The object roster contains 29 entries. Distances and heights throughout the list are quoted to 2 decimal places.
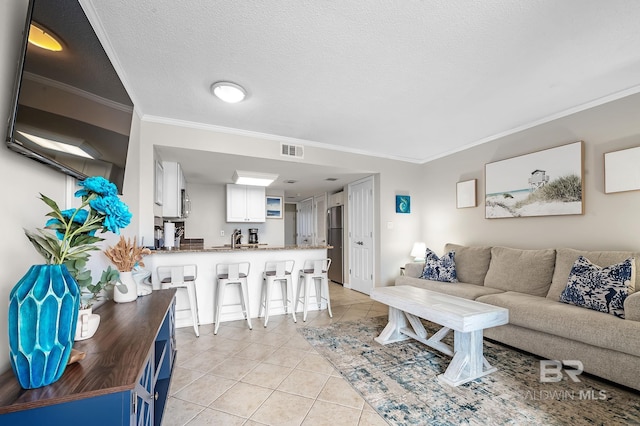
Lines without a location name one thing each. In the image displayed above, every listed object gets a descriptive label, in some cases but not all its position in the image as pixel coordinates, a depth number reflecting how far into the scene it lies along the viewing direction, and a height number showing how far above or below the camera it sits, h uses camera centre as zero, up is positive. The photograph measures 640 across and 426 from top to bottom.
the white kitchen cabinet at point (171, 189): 3.83 +0.42
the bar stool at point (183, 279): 3.08 -0.68
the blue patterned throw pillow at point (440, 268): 3.71 -0.67
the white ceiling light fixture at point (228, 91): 2.49 +1.18
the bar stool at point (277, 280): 3.47 -0.80
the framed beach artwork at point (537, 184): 2.98 +0.41
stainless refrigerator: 6.14 -0.51
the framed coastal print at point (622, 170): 2.54 +0.45
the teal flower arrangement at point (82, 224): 0.99 -0.02
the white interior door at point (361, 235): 4.99 -0.31
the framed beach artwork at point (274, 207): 6.59 +0.29
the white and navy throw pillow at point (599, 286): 2.19 -0.57
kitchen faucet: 3.99 -0.28
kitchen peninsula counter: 3.34 -0.63
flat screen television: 0.99 +0.53
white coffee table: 2.13 -0.82
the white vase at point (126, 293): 1.86 -0.49
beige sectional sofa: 2.00 -0.80
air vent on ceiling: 3.81 +0.95
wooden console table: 0.80 -0.52
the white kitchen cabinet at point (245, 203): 5.68 +0.33
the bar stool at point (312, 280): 3.67 -0.84
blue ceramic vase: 0.82 -0.32
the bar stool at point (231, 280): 3.24 -0.72
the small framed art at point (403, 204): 4.81 +0.26
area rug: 1.73 -1.24
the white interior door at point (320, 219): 6.99 +0.00
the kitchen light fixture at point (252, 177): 4.43 +0.68
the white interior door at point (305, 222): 7.77 -0.09
